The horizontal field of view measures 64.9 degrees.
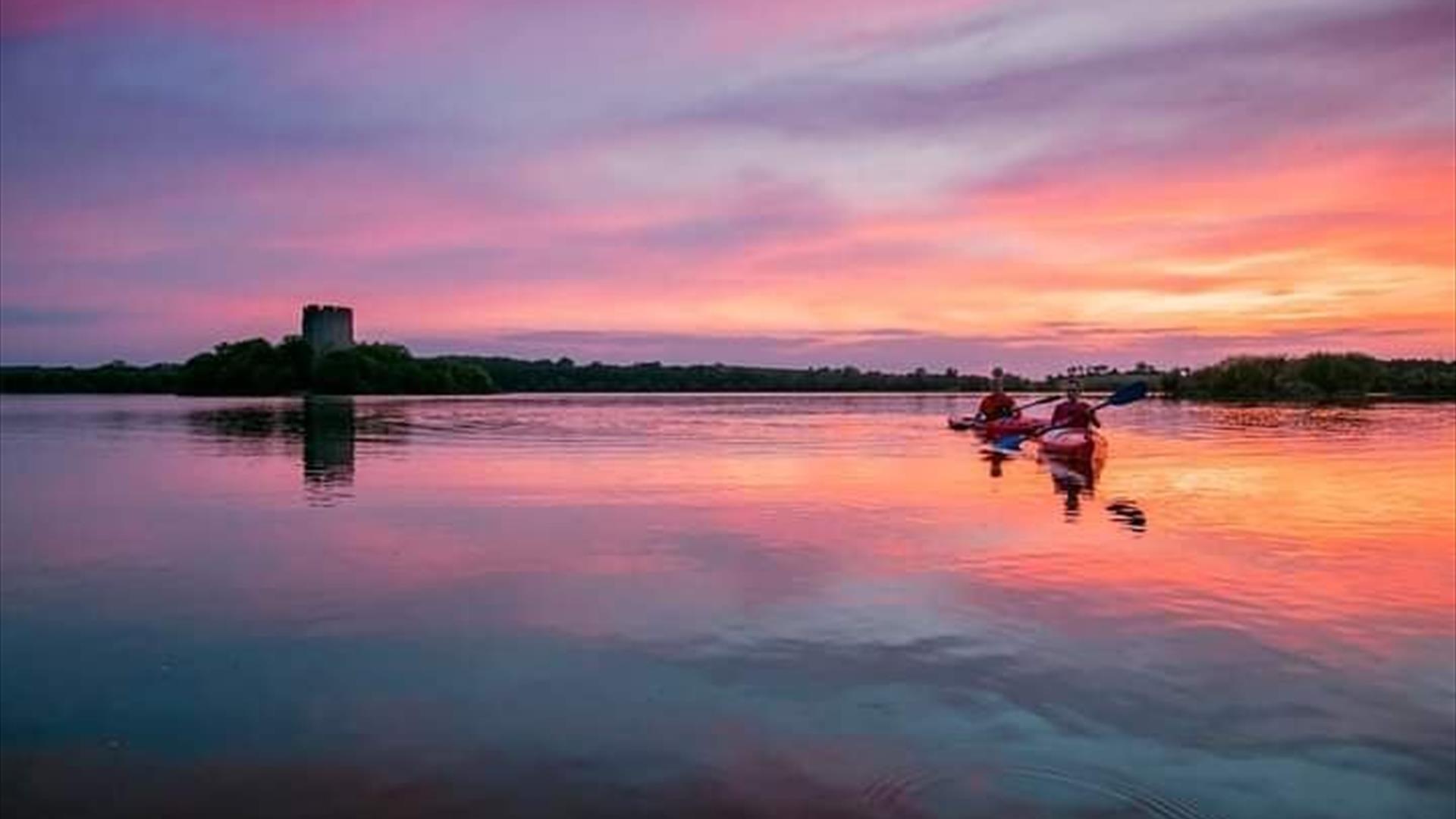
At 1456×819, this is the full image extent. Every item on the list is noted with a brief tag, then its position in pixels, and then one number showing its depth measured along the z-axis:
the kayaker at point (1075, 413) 30.52
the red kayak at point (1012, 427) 35.72
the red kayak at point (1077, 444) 29.61
